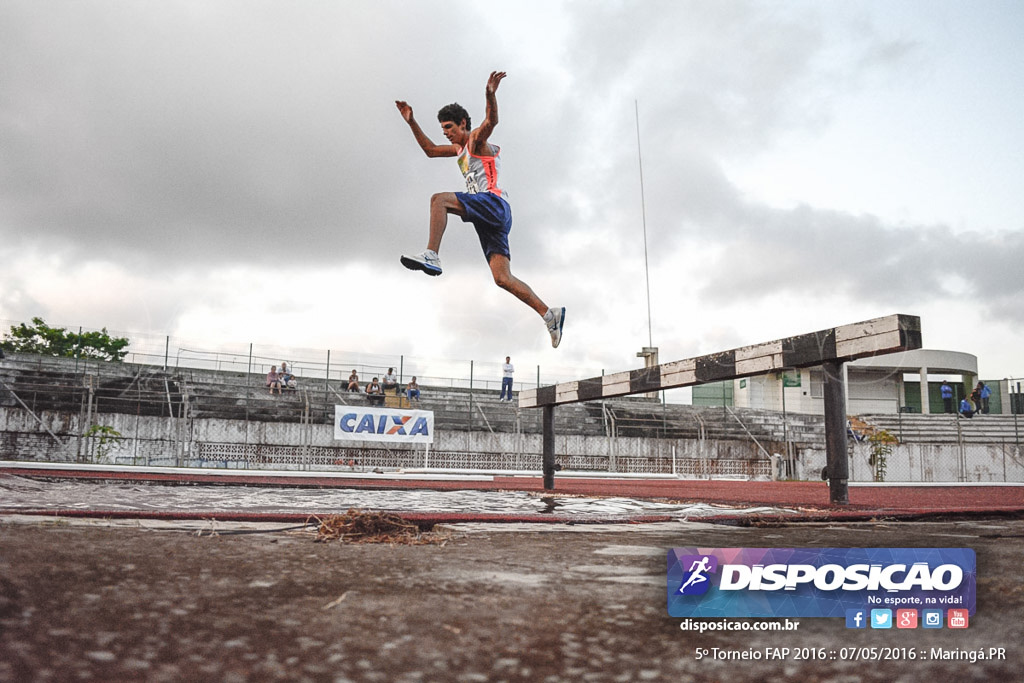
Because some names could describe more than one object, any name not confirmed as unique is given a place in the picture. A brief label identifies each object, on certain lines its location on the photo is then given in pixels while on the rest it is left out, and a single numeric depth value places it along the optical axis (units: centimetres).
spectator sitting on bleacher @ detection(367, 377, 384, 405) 1925
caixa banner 1468
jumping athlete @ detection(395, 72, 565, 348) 405
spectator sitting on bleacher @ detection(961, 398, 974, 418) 2444
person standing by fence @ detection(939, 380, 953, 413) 2557
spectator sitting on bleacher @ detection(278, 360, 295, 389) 1983
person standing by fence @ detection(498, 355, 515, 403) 1997
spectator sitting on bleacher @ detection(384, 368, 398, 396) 1961
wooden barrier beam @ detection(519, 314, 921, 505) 375
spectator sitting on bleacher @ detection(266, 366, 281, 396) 1948
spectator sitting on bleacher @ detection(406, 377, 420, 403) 2002
